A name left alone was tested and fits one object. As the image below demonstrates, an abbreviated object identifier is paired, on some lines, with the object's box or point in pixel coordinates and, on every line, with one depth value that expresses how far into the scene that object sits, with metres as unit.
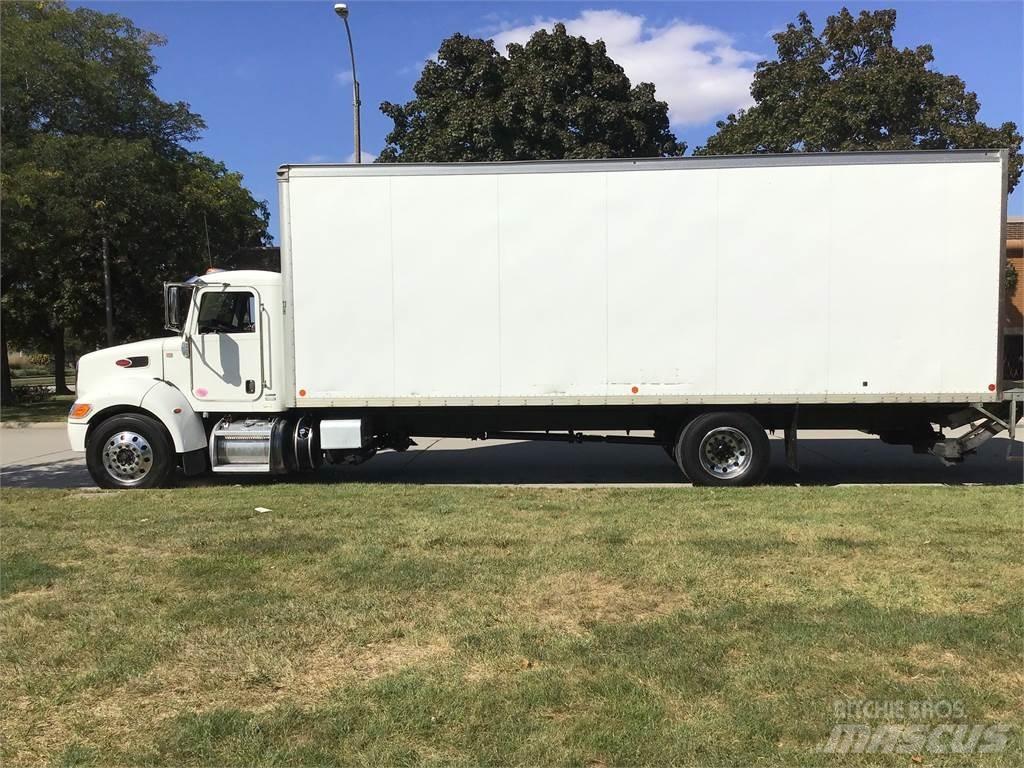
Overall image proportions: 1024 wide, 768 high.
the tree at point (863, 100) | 16.98
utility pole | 19.20
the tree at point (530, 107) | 19.64
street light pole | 17.38
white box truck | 8.30
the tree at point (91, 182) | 18.14
